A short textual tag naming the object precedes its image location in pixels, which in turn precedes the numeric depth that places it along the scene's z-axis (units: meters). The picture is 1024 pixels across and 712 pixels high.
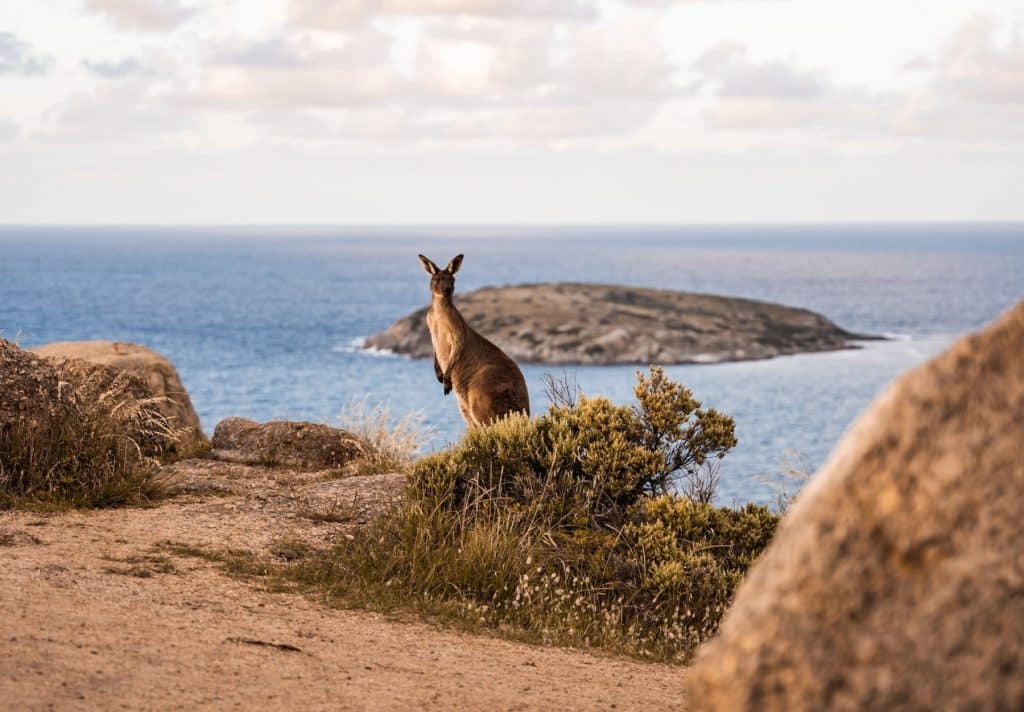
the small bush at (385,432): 14.84
